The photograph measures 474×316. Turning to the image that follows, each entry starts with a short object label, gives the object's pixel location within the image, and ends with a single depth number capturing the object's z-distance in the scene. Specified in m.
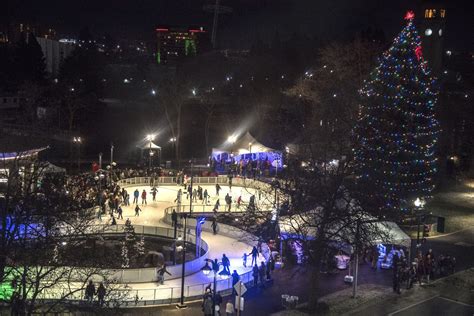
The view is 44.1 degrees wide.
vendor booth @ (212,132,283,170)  53.03
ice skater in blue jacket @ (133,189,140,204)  40.55
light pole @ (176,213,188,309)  22.77
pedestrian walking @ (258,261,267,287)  25.64
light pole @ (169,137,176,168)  73.59
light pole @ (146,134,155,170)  53.21
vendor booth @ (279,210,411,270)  27.75
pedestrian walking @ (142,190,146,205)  40.44
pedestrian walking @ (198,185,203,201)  42.42
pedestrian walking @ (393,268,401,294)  25.19
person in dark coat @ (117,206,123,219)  36.06
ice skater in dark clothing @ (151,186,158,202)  42.14
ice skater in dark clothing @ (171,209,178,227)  34.44
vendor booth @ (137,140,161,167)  55.99
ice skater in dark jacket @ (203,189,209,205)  41.62
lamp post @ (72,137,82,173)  57.45
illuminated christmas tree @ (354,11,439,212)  34.62
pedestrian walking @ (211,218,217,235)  34.75
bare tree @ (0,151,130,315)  16.62
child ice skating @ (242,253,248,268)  28.14
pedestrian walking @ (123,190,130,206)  40.23
